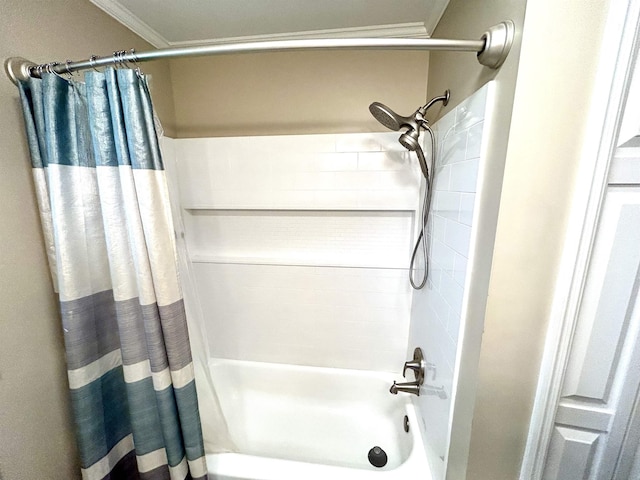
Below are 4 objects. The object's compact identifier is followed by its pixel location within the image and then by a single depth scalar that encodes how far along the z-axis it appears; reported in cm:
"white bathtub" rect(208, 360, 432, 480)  145
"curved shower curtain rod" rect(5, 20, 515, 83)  61
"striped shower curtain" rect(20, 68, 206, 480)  78
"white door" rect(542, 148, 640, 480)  57
